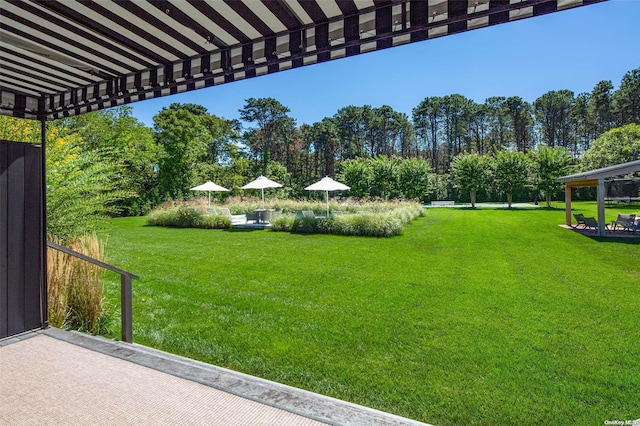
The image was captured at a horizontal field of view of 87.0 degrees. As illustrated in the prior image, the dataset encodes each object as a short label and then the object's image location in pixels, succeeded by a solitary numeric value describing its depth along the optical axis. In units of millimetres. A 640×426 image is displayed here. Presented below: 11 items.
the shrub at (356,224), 11039
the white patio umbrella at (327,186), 13531
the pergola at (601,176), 9391
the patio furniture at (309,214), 12375
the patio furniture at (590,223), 10867
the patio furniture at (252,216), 14758
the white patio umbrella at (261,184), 15703
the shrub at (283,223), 12609
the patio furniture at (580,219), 11133
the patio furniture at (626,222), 10516
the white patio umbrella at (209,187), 16391
